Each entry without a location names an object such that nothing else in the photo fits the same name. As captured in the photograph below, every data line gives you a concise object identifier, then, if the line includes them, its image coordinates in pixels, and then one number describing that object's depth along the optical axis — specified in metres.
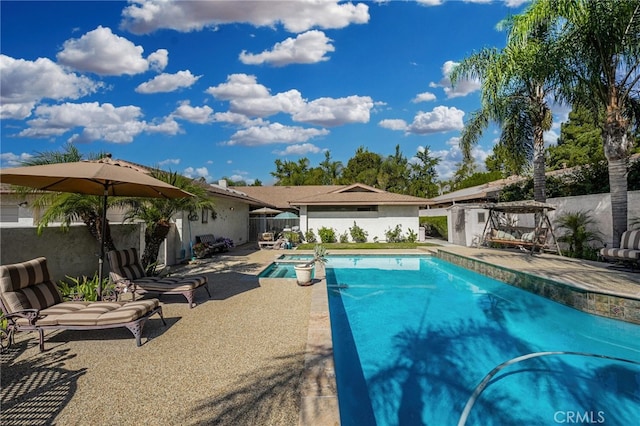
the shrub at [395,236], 22.80
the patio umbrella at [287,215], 24.11
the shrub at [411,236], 22.69
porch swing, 14.23
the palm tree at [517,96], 11.62
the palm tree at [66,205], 7.92
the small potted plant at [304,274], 9.34
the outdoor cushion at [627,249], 9.67
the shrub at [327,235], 22.73
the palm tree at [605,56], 10.01
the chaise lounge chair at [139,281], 6.91
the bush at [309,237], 22.92
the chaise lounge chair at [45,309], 4.69
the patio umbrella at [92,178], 5.13
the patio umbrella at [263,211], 24.87
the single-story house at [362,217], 23.03
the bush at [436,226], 25.22
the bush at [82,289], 7.10
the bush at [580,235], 13.24
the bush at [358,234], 22.75
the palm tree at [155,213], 10.00
